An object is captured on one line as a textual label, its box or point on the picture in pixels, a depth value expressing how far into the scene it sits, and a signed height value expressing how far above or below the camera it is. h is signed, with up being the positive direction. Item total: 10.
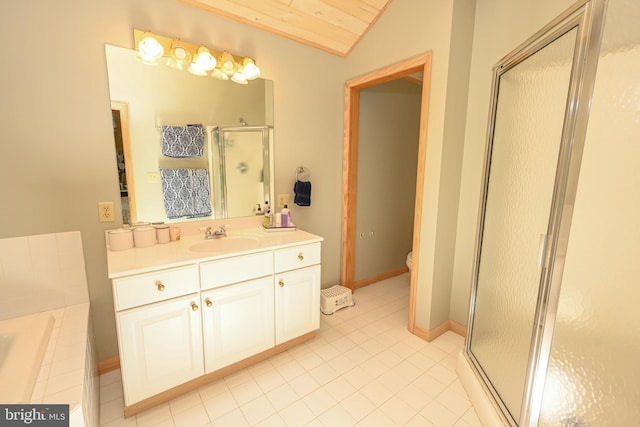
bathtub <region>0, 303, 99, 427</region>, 0.97 -0.78
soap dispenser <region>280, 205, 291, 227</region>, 2.20 -0.34
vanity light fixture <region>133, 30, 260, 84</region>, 1.62 +0.73
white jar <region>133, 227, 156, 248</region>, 1.65 -0.38
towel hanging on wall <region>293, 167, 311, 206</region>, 2.38 -0.13
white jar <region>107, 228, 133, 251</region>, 1.57 -0.38
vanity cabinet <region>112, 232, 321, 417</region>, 1.36 -0.80
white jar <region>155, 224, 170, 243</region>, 1.75 -0.38
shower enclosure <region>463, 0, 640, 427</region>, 1.04 -0.21
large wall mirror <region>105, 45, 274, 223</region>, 1.67 +0.23
